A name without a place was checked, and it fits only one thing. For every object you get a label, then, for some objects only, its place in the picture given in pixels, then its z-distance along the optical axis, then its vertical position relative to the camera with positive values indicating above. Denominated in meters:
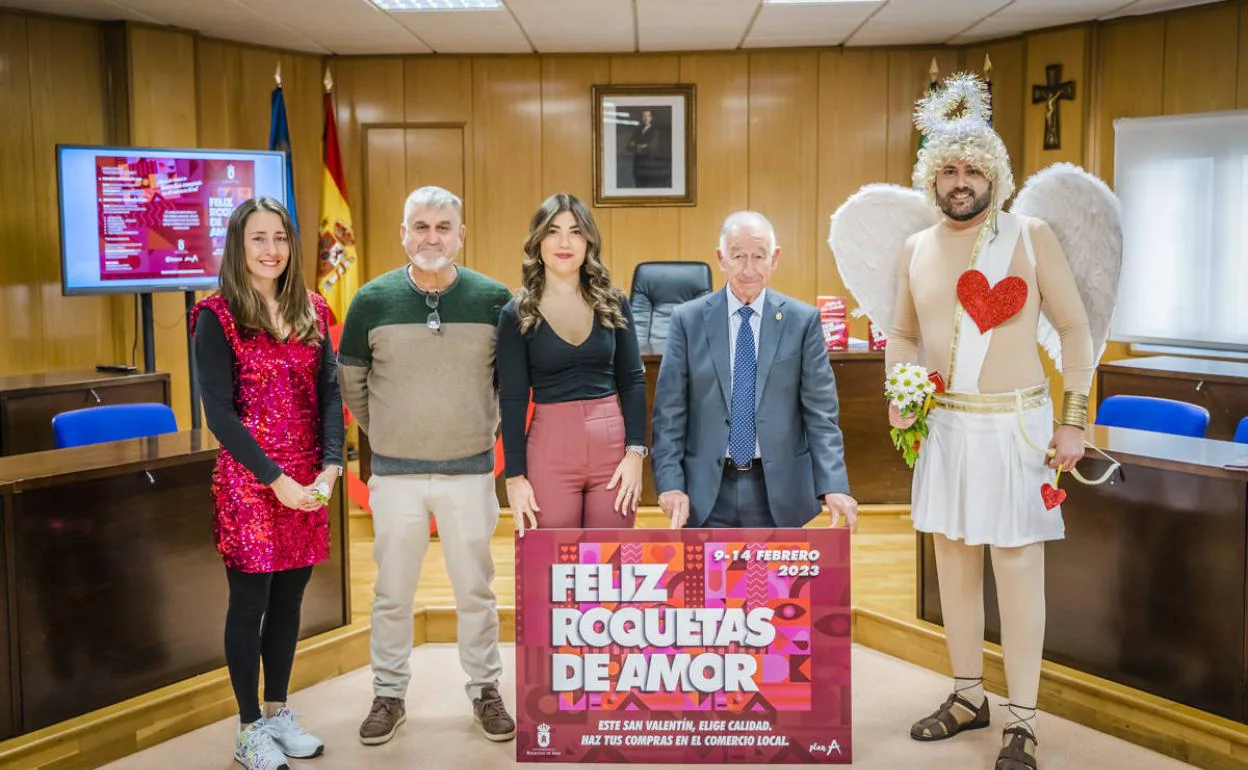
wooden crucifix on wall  6.70 +1.21
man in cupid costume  2.84 -0.10
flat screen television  5.45 +0.47
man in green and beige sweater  2.91 -0.31
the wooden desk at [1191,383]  5.26 -0.42
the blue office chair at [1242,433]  3.62 -0.45
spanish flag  7.26 +0.42
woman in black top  2.81 -0.22
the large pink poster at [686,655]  2.75 -0.88
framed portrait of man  7.54 +1.07
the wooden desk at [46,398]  4.70 -0.41
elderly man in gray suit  2.81 -0.29
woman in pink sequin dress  2.73 -0.33
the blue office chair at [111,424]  3.77 -0.42
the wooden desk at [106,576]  2.95 -0.77
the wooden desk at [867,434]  5.41 -0.65
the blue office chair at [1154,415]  3.74 -0.41
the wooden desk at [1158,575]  3.00 -0.79
